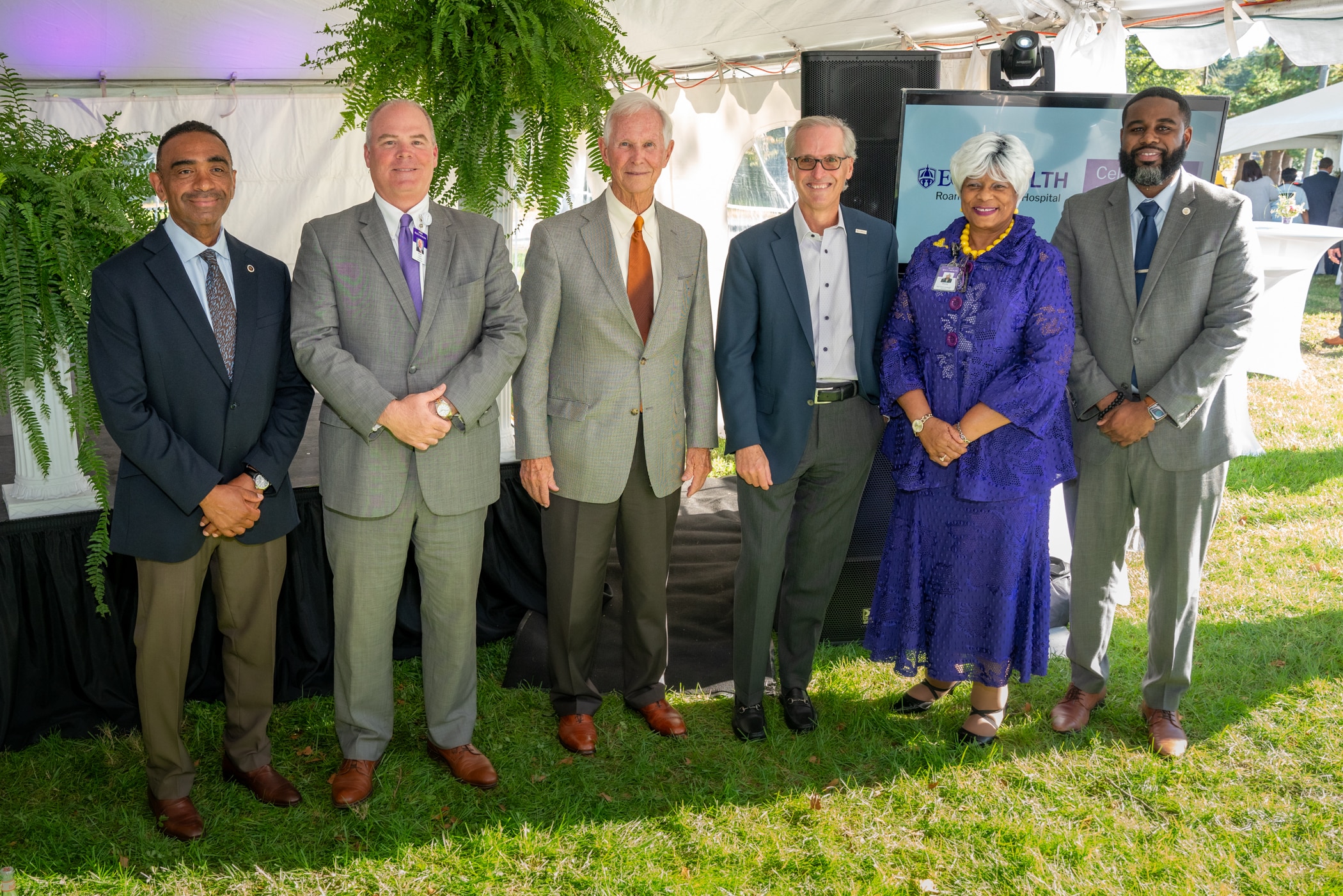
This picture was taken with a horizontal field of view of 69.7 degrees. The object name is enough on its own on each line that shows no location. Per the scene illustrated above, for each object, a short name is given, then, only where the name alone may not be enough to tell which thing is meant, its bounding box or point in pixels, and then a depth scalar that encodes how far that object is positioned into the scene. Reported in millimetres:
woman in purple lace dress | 2965
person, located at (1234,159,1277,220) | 14797
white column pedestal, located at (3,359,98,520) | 3314
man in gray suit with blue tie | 3059
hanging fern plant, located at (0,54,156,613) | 2654
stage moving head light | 4176
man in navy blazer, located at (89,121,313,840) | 2574
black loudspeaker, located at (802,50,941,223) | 4070
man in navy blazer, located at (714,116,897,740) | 3127
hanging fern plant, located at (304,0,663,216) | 2967
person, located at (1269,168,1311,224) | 14409
